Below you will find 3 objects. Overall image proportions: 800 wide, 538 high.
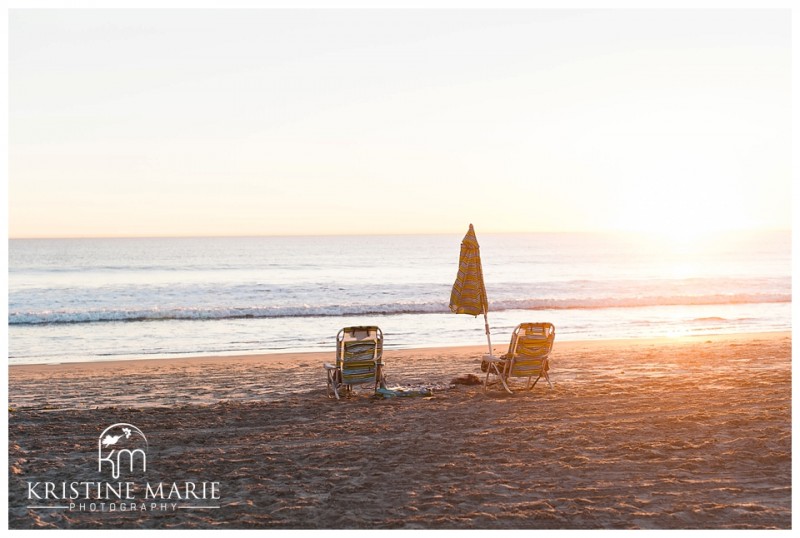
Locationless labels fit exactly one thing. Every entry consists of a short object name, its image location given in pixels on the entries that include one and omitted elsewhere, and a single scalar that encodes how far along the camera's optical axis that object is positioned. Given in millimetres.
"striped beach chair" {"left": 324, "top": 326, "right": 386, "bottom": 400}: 10055
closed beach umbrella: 10344
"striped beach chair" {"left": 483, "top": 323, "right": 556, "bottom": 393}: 10273
